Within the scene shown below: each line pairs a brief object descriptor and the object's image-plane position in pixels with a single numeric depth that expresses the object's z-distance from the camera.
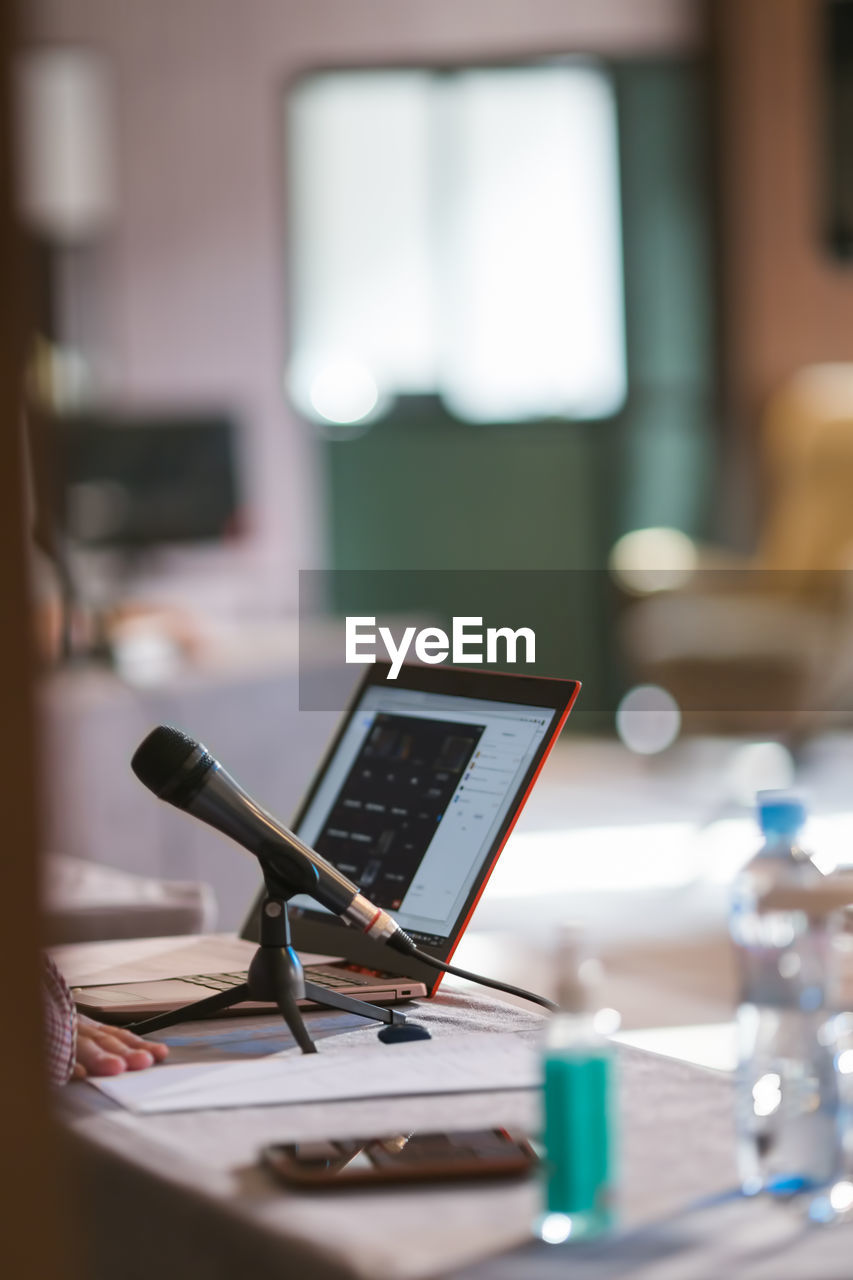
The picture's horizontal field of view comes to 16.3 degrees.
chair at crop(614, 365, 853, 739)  6.70
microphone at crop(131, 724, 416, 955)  1.87
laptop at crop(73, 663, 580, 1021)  2.06
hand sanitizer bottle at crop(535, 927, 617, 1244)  1.55
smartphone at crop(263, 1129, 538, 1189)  1.62
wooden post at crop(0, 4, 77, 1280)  1.31
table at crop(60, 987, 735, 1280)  1.55
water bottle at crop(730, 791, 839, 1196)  1.61
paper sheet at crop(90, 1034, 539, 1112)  1.80
